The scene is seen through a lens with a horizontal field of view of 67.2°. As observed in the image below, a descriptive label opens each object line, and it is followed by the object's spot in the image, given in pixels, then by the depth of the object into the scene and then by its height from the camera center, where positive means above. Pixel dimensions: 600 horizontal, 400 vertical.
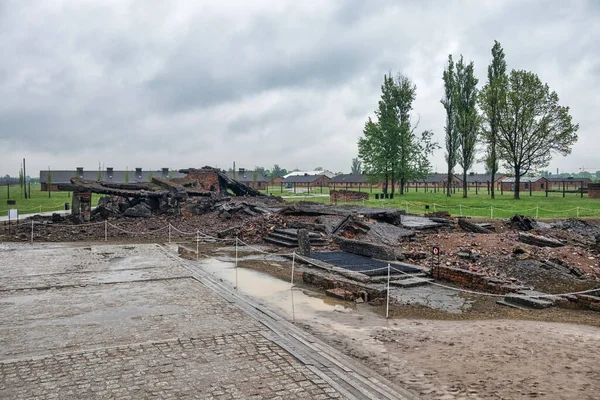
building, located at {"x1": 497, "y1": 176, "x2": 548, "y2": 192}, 81.38 +1.36
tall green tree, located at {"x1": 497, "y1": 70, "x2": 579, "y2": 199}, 43.53 +6.61
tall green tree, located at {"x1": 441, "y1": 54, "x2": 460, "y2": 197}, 51.19 +8.56
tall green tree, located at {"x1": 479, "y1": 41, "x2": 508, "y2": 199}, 45.50 +9.28
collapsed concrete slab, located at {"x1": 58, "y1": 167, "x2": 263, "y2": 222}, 26.13 -0.72
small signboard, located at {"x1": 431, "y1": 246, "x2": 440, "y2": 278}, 12.10 -2.00
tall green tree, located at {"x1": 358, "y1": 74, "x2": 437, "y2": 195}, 52.16 +5.61
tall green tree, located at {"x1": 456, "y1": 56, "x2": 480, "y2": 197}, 50.06 +9.87
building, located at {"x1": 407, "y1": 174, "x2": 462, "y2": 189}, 103.25 +2.25
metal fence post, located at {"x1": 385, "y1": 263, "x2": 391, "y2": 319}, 8.53 -2.38
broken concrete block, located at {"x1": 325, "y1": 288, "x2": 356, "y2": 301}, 10.05 -2.35
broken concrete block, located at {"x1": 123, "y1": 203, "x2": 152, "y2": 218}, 27.48 -1.46
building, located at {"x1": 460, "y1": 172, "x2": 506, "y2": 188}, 100.94 +2.97
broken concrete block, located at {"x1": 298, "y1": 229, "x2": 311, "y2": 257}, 15.27 -1.80
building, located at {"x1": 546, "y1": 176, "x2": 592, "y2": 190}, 82.36 +1.74
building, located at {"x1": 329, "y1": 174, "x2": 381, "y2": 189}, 103.81 +2.07
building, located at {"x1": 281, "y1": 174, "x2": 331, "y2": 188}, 109.94 +2.07
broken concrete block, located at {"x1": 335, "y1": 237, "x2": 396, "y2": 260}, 14.54 -2.00
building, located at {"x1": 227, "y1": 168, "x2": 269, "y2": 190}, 91.54 +2.33
